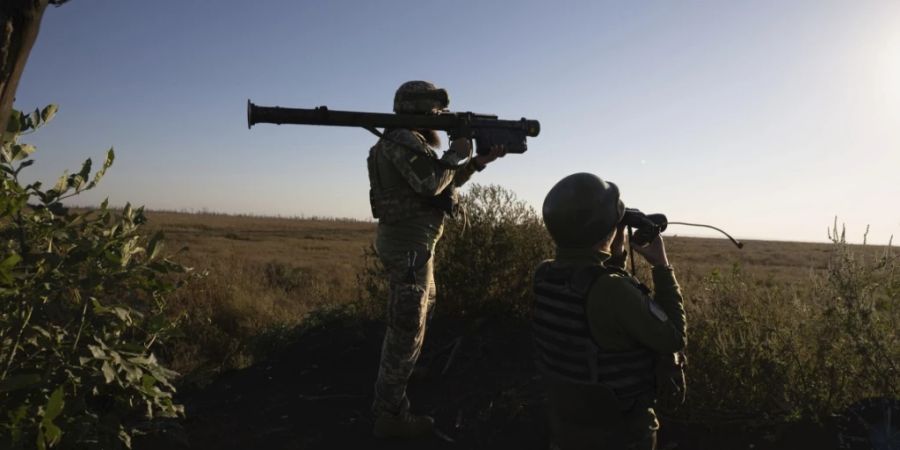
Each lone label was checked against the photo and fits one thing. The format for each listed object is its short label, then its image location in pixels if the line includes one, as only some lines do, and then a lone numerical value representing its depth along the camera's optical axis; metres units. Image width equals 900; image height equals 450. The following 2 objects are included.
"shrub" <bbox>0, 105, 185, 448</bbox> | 3.12
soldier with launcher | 3.98
